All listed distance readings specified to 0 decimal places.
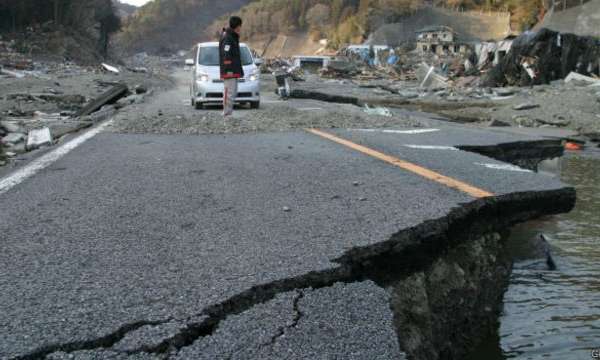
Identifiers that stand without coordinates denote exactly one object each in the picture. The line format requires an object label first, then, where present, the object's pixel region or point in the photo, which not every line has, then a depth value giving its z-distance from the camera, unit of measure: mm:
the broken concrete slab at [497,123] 12938
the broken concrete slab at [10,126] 9333
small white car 12695
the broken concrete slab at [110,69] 35312
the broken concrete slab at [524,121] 13586
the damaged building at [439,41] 82500
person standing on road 10109
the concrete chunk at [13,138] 8255
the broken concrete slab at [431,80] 30688
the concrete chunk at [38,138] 7834
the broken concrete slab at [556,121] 13417
